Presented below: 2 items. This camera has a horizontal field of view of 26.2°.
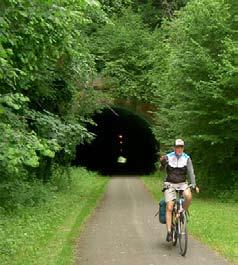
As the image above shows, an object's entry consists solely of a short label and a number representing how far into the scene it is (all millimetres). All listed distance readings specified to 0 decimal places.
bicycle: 9211
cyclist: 9609
